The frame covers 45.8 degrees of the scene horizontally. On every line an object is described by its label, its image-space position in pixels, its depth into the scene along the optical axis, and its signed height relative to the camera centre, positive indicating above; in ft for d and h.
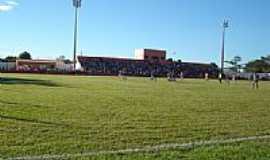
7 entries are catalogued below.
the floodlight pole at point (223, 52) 212.63 +16.36
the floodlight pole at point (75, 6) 192.75 +40.69
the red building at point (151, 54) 285.47 +18.82
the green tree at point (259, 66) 318.82 +11.41
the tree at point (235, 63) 346.57 +15.31
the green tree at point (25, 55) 339.03 +18.52
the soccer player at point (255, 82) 108.26 -1.67
